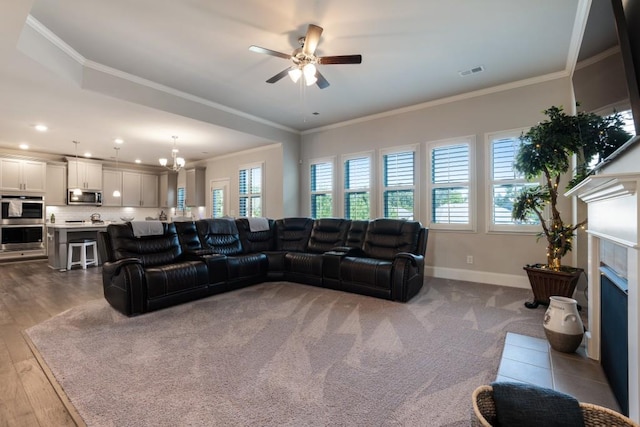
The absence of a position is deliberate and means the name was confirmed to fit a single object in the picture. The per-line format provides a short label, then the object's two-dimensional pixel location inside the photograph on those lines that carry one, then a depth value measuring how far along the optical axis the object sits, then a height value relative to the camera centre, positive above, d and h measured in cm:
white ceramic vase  212 -84
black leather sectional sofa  338 -63
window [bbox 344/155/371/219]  591 +56
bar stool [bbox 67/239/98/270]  590 -75
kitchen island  584 -48
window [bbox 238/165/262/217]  726 +60
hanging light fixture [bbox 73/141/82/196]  790 +72
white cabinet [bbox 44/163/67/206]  759 +80
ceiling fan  283 +162
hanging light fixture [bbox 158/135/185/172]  615 +115
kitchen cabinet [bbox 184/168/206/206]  861 +81
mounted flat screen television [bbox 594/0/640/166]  135 +81
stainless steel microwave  792 +49
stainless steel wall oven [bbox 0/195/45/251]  680 -17
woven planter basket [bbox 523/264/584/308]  316 -79
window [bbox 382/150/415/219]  533 +56
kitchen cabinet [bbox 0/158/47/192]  689 +100
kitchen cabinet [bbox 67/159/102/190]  791 +114
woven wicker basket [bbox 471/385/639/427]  96 -70
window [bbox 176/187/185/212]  971 +50
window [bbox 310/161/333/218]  648 +57
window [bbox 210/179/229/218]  819 +48
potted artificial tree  298 +32
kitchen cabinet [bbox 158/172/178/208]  981 +88
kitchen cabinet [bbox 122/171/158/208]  922 +84
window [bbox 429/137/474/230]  475 +49
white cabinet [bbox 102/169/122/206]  868 +90
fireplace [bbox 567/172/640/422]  123 -38
